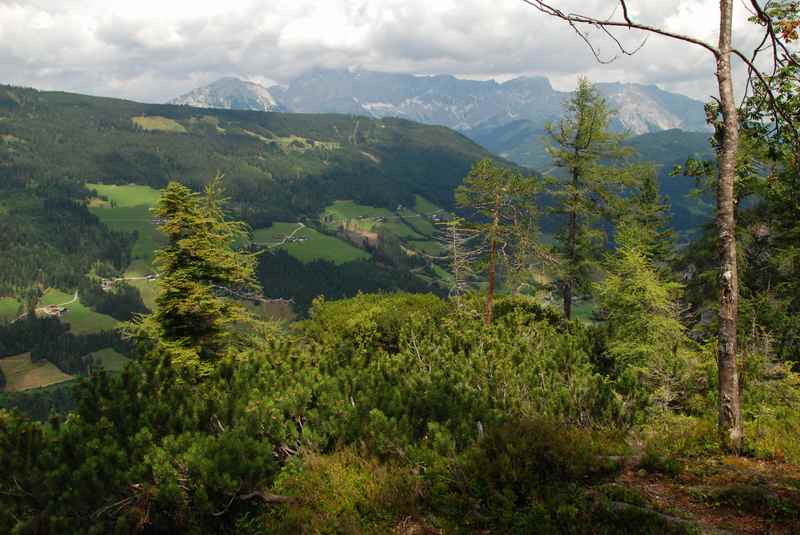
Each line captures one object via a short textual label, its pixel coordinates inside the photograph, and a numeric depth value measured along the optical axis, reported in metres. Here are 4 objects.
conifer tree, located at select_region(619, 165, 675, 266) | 37.09
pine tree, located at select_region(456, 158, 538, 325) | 23.45
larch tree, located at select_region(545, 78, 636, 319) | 26.89
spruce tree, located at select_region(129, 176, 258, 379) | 18.45
